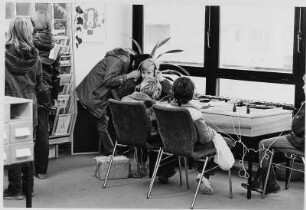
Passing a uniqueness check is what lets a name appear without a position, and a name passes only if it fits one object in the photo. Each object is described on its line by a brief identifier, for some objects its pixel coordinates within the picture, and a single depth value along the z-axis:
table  5.46
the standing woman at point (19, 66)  5.22
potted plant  6.96
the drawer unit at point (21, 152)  4.42
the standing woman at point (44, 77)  5.84
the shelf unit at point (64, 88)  6.73
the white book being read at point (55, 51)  6.31
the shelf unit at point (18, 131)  4.37
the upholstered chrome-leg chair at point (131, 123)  5.55
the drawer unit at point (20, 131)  4.39
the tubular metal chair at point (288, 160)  5.26
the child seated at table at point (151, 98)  5.92
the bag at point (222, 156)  5.29
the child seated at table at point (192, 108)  5.21
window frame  6.18
